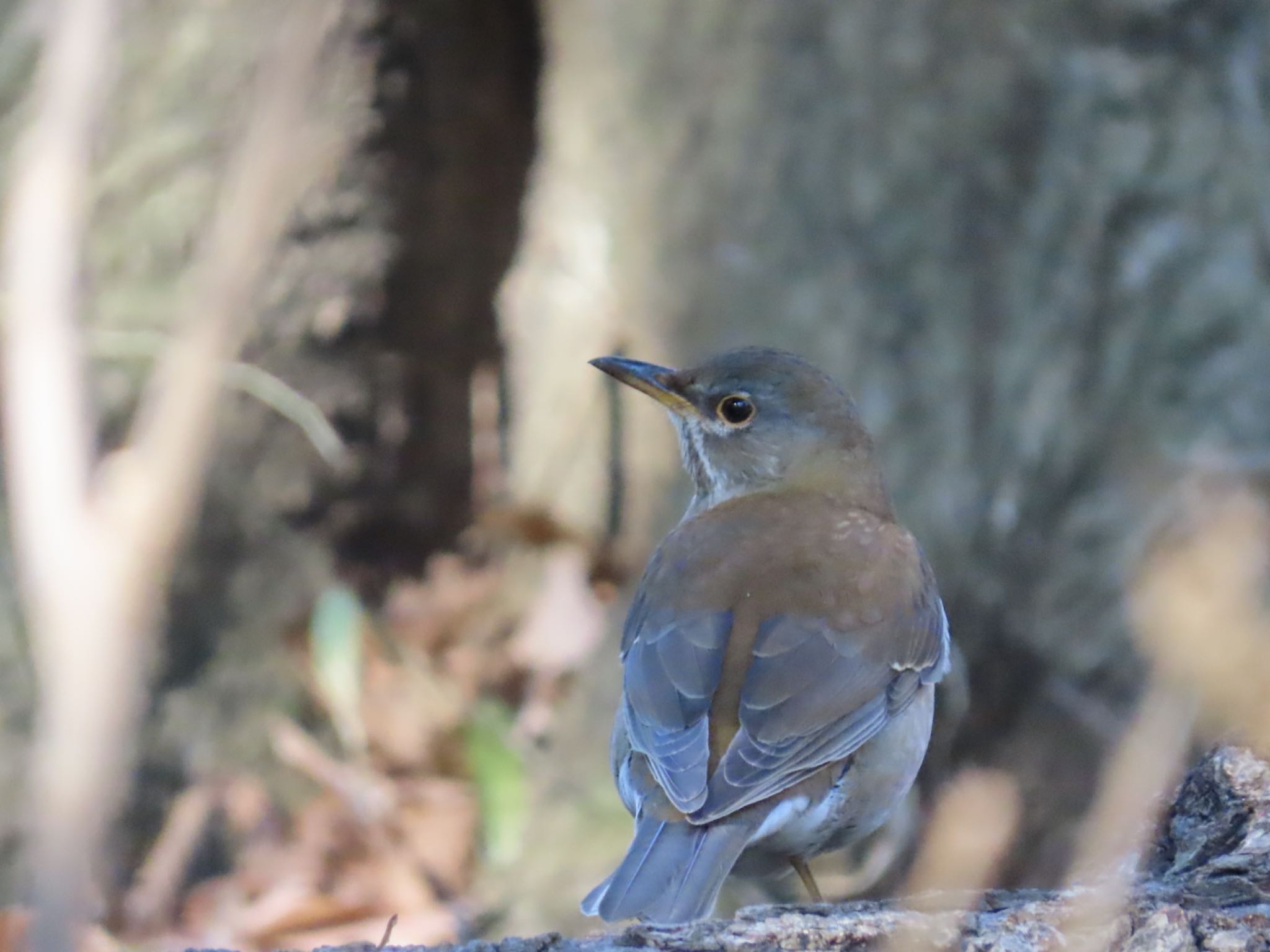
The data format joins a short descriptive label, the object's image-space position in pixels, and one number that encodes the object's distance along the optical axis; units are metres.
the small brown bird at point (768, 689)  6.39
